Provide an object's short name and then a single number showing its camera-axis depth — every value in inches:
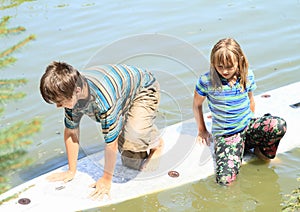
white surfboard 137.3
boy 117.9
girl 140.8
